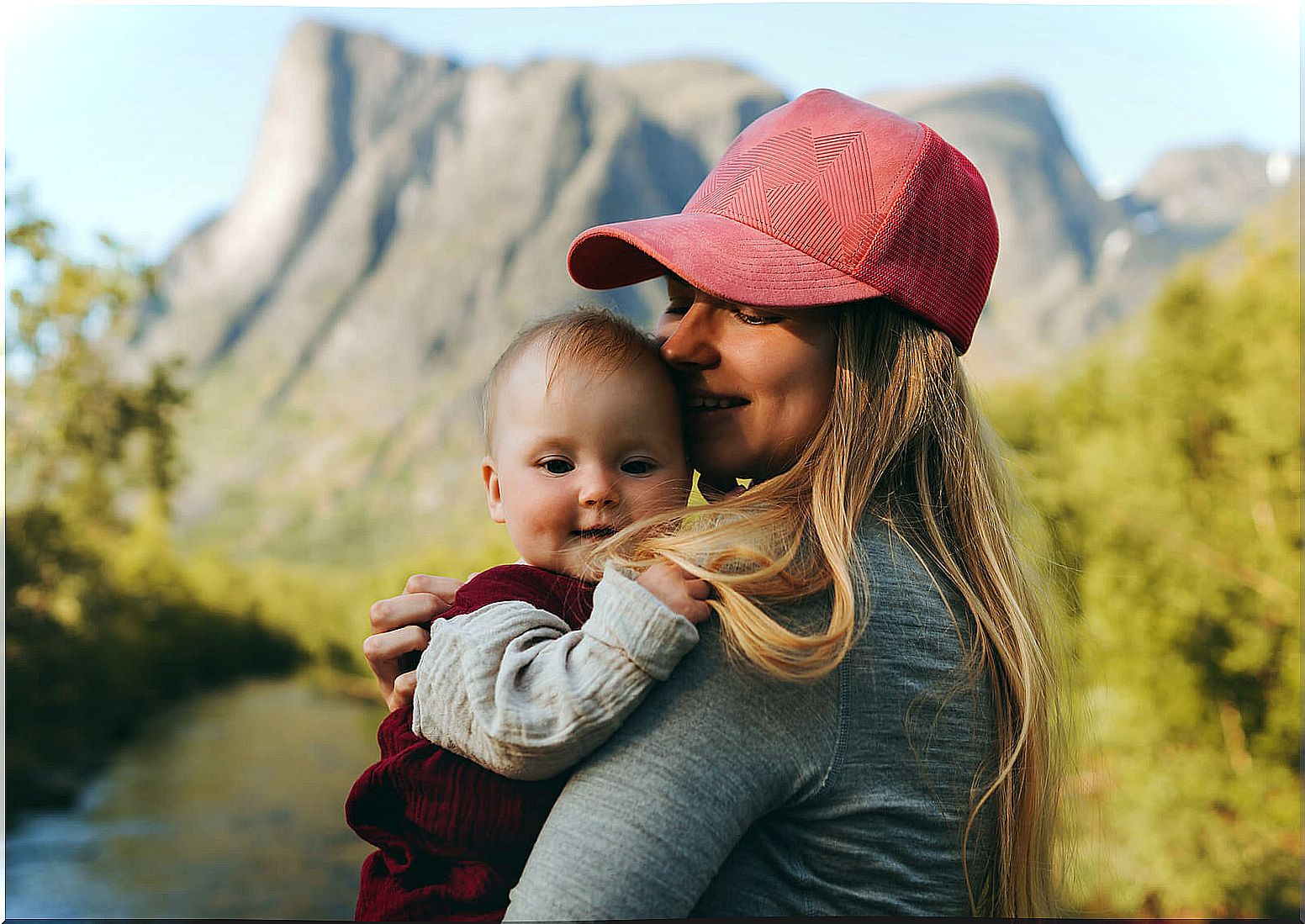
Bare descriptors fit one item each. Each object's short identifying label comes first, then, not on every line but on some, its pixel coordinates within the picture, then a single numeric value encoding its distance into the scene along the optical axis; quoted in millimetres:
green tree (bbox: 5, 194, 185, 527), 10398
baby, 739
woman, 732
